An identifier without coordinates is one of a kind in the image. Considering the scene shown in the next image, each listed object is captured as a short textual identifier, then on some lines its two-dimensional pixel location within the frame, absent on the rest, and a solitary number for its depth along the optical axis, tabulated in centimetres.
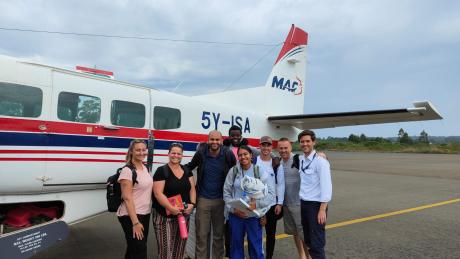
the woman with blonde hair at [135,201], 367
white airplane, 390
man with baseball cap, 434
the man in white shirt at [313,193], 400
